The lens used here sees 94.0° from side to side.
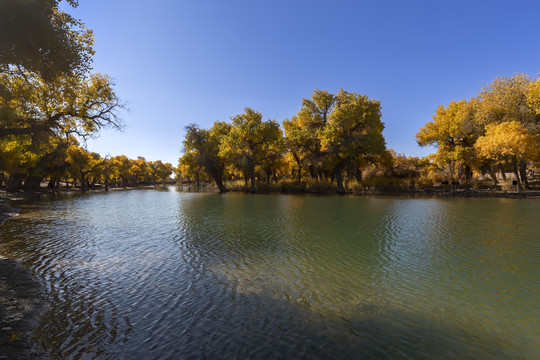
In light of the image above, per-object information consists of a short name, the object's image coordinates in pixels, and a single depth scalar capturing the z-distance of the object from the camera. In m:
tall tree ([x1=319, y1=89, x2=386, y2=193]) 44.75
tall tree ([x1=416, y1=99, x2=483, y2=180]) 42.22
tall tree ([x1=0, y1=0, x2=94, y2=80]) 10.88
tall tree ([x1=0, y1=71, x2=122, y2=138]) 18.44
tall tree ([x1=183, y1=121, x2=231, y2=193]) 60.22
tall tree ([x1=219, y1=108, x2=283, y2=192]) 54.59
